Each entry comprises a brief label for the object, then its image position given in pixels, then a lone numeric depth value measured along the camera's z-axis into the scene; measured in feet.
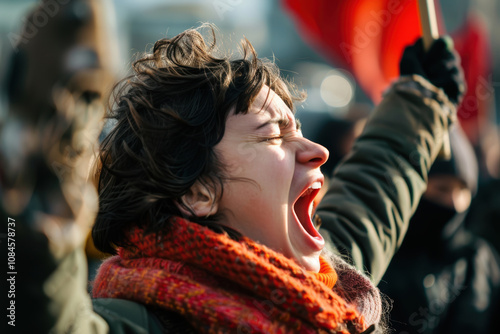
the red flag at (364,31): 9.35
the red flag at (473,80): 13.44
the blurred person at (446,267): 9.41
